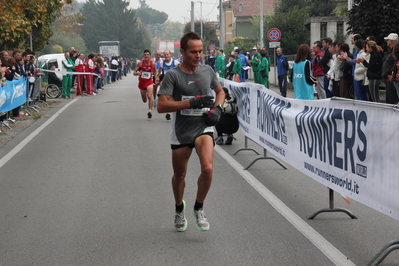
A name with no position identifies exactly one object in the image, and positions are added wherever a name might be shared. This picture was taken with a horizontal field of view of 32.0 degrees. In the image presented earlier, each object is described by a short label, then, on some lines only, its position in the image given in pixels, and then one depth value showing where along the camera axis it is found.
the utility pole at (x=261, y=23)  41.03
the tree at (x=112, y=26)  128.38
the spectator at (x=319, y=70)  18.39
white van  33.09
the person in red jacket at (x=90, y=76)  29.91
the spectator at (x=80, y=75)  29.05
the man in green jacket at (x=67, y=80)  27.58
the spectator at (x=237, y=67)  30.08
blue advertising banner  15.59
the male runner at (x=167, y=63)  19.26
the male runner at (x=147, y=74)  18.30
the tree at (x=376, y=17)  21.91
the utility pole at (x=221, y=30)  54.78
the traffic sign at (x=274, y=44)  30.85
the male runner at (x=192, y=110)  6.11
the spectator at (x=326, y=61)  17.89
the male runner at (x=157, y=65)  19.12
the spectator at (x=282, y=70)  23.66
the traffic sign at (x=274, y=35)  31.08
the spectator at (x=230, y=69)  30.50
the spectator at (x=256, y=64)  26.66
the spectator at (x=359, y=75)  16.08
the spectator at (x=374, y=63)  15.41
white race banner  5.23
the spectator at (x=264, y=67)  26.45
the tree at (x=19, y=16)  17.97
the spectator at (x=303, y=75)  14.20
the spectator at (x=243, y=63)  32.75
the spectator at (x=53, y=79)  29.03
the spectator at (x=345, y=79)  17.59
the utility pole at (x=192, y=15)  67.79
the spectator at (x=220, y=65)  35.12
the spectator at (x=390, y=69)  13.73
